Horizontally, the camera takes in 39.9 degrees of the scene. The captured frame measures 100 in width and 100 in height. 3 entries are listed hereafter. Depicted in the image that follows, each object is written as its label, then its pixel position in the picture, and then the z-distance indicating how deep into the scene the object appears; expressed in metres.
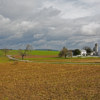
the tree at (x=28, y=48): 82.15
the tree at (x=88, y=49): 148.25
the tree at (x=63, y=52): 89.26
